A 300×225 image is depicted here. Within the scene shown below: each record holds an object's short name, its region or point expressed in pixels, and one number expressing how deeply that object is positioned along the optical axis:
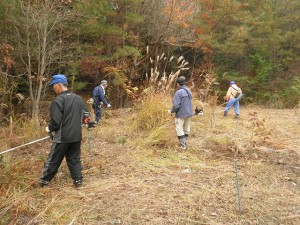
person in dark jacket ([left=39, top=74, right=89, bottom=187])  4.41
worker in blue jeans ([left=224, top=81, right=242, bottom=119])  10.48
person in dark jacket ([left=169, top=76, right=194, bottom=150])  6.38
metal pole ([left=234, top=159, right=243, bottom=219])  3.72
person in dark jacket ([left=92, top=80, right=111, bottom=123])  9.00
